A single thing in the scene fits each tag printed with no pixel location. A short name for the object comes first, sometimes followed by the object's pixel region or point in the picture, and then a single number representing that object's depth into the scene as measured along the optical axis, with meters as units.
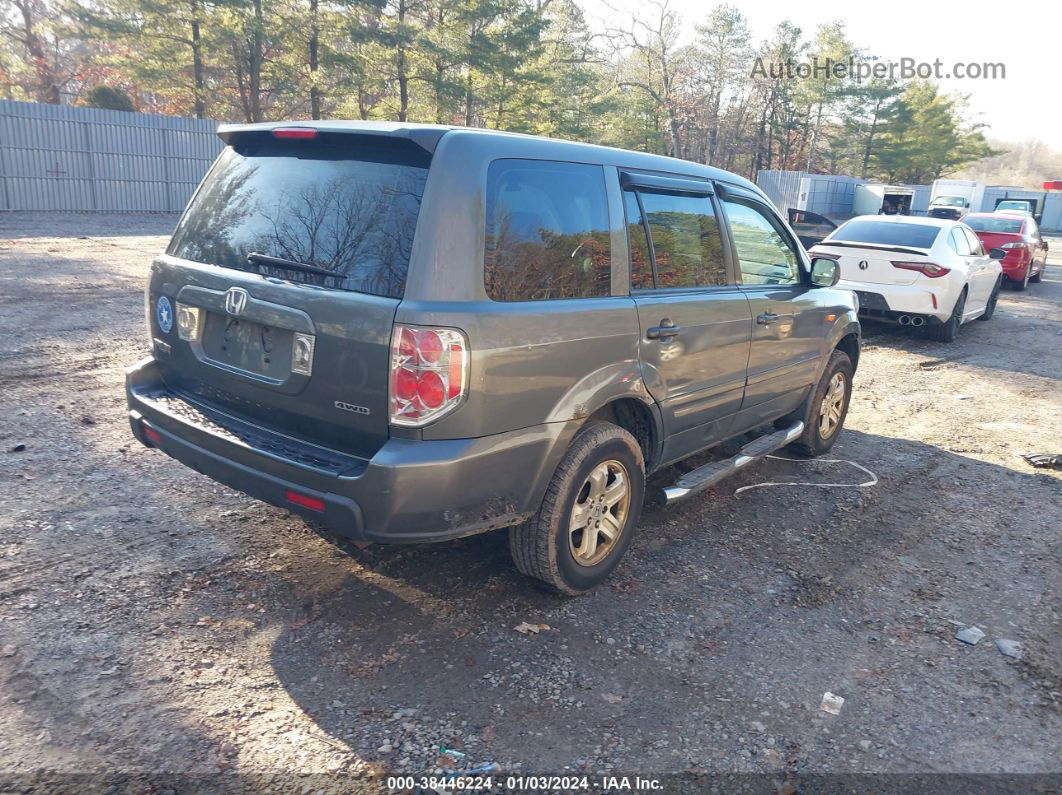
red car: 16.80
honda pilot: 2.92
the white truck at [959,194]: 39.59
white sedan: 10.02
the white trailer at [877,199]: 35.47
